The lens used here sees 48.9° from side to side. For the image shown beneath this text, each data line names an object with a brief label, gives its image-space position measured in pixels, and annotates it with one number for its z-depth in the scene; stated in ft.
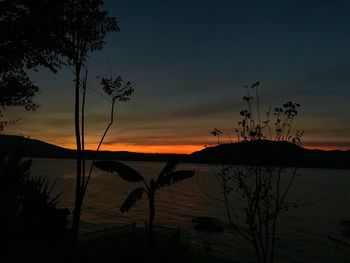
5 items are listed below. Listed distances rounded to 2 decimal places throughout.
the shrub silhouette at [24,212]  35.29
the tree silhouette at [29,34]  37.27
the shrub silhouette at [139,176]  64.75
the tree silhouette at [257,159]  41.73
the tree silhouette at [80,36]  52.03
